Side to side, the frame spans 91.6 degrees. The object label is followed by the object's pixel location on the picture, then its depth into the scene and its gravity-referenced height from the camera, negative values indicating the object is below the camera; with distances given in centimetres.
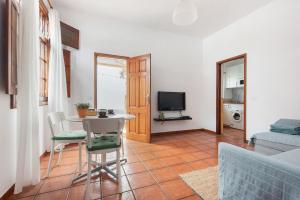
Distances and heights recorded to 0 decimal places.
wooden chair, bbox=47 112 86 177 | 204 -55
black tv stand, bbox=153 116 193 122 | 415 -57
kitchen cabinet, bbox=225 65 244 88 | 554 +92
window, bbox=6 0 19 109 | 150 +54
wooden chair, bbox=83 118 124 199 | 156 -50
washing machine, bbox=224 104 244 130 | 498 -59
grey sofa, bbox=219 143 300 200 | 86 -54
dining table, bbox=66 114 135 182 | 187 -98
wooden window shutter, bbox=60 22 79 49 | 324 +146
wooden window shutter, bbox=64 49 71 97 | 334 +76
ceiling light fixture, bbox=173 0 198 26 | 209 +128
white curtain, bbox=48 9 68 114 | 275 +56
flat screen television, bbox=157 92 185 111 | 427 -6
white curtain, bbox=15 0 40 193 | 166 -7
